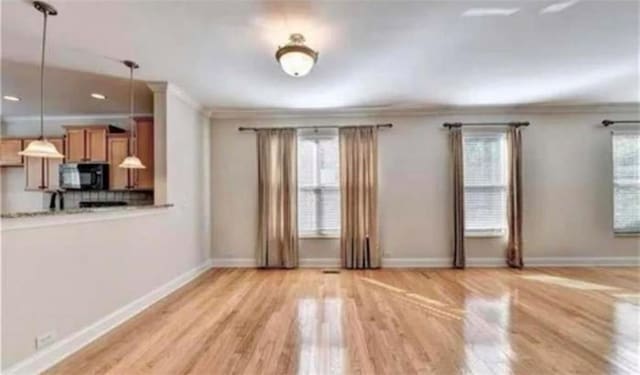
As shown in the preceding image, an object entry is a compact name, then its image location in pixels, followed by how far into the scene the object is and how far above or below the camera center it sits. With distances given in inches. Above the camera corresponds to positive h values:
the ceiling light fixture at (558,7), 112.9 +54.8
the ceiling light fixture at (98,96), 208.2 +52.4
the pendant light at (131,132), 161.9 +34.3
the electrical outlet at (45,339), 107.0 -41.7
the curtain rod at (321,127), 255.0 +42.9
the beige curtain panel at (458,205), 247.3 -8.6
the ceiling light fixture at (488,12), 115.7 +54.3
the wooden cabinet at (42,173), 243.9 +11.9
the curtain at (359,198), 250.4 -4.2
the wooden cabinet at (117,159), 233.1 +19.8
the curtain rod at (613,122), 248.2 +44.6
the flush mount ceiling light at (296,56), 126.5 +44.8
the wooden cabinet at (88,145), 234.4 +28.4
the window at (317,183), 258.7 +5.7
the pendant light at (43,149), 128.0 +14.2
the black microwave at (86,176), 229.8 +9.4
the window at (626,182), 250.5 +6.0
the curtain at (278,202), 253.3 -6.8
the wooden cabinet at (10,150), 249.3 +26.8
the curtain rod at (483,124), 248.5 +44.0
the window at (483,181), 253.4 +6.8
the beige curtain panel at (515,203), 245.8 -7.4
